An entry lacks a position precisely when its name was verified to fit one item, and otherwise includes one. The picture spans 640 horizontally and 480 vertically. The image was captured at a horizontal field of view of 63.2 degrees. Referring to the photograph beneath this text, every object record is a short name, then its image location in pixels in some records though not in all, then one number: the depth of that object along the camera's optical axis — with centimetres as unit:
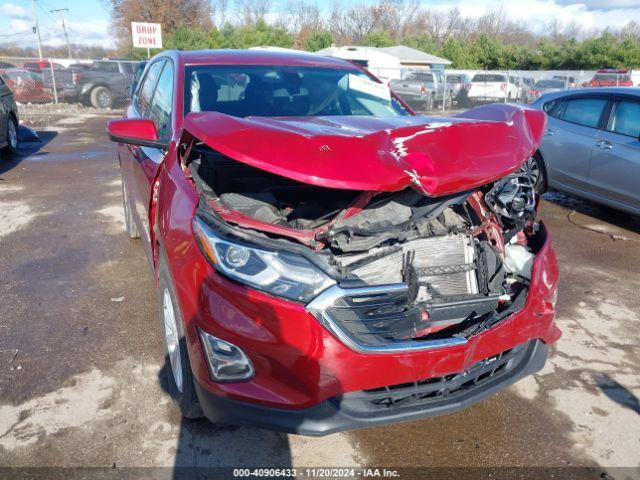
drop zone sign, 1958
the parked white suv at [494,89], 2244
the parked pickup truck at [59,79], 1803
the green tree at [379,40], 4469
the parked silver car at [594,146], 562
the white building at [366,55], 2858
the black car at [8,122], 903
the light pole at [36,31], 4547
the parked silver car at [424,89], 2052
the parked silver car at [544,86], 2164
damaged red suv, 195
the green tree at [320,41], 3919
